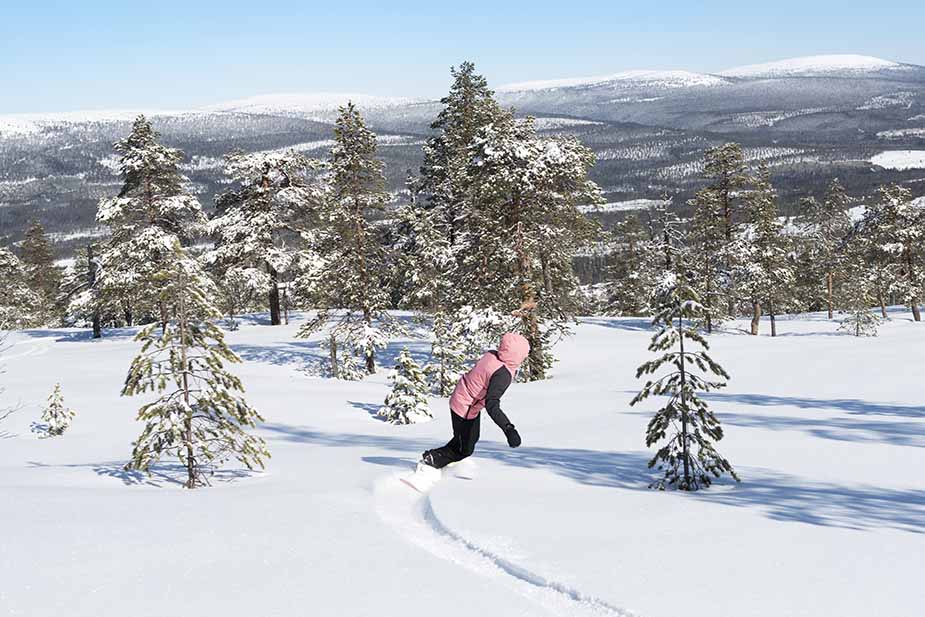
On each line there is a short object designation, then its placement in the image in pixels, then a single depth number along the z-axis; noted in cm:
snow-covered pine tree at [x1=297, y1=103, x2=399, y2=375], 2553
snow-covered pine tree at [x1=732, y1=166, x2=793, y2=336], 3947
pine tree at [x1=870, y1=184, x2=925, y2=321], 4278
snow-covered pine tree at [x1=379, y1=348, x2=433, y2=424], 1667
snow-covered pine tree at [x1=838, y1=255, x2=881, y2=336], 3550
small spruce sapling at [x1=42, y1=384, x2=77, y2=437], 1466
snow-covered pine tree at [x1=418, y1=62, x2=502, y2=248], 3299
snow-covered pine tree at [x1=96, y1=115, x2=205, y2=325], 3141
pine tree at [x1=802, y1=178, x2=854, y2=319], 5397
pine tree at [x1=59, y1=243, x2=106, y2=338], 3409
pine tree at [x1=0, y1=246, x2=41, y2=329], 4997
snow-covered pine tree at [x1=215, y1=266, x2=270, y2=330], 3384
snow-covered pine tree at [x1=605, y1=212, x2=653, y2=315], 6079
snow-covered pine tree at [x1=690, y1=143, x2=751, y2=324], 4006
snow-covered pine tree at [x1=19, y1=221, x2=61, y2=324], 5904
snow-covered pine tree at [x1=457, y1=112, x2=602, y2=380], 2153
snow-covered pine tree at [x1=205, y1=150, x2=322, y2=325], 3394
